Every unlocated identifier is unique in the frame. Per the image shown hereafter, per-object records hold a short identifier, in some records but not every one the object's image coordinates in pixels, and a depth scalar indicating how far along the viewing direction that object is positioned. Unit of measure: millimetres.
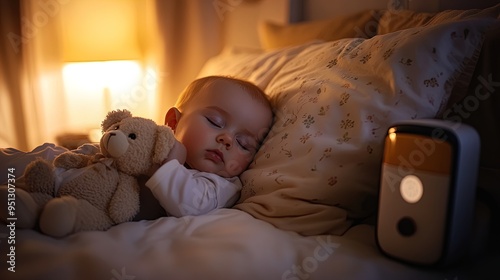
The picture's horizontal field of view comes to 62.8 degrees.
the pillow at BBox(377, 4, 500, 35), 989
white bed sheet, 614
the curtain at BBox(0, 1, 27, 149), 2008
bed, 639
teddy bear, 698
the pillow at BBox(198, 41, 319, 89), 1190
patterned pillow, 799
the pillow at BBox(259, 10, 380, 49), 1272
